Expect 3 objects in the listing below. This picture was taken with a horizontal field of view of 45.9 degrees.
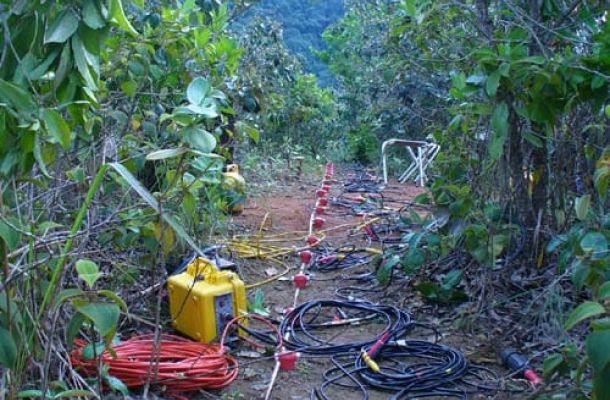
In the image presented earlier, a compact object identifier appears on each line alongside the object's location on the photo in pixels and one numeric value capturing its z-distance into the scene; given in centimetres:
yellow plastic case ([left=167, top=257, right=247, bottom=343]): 314
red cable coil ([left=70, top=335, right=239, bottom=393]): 262
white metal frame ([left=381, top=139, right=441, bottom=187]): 884
